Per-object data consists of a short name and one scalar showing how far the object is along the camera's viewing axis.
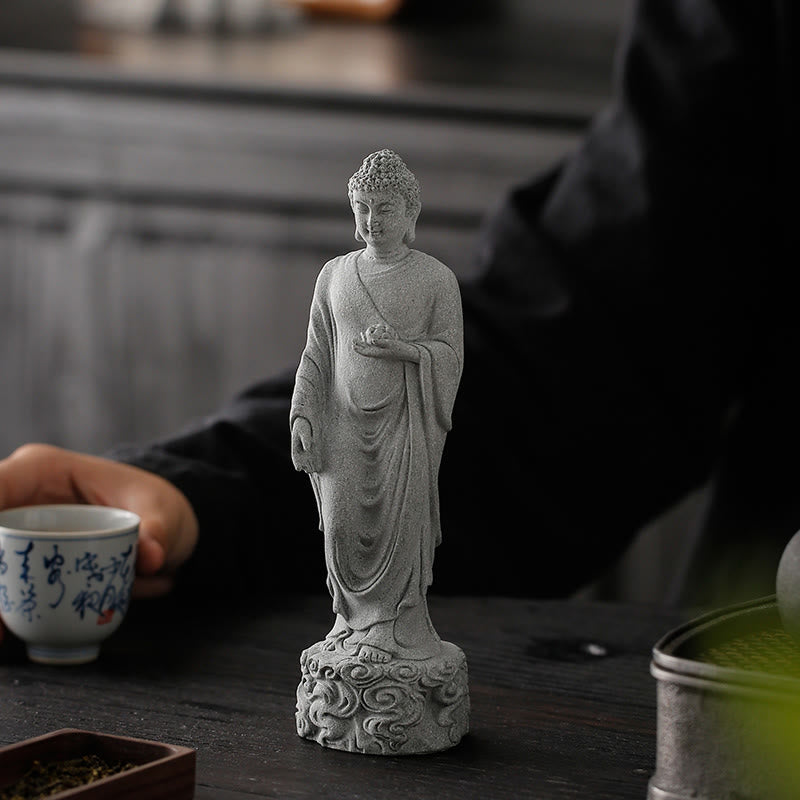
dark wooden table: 1.32
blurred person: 1.69
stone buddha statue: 1.35
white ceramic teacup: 1.43
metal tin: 1.24
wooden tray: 1.27
